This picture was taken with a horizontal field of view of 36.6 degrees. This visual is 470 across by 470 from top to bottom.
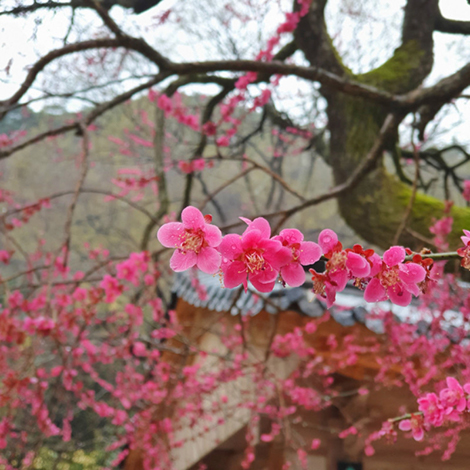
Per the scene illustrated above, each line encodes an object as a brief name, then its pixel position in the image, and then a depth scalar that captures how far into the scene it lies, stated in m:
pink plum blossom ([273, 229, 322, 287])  0.26
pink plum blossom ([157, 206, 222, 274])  0.26
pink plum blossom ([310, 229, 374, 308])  0.26
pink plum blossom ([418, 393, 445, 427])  0.34
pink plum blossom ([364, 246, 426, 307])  0.26
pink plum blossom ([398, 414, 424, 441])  0.34
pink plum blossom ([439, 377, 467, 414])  0.33
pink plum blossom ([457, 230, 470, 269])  0.26
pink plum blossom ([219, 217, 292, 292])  0.25
